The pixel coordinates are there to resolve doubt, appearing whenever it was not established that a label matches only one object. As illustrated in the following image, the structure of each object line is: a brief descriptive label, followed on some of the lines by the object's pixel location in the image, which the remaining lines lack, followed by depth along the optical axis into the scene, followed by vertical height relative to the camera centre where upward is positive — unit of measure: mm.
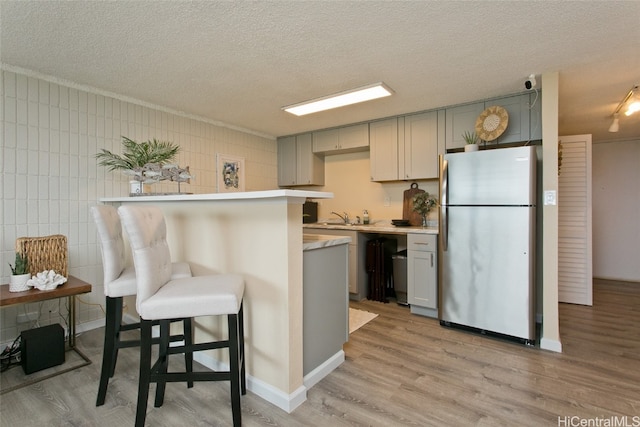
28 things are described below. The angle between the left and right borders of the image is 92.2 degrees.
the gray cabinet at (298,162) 4648 +769
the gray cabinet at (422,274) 3123 -647
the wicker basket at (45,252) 2311 -296
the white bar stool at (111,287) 1761 -431
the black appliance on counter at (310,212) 4715 +0
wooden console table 1935 -531
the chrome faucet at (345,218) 4570 -92
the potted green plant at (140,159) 2488 +458
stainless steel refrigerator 2529 -266
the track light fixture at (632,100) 2875 +1075
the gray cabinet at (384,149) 3869 +798
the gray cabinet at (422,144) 3543 +796
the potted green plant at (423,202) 3758 +114
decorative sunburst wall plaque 2969 +867
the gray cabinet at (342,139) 4125 +1011
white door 3578 -135
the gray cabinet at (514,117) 2959 +957
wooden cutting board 3922 +58
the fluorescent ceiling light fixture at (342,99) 2797 +1107
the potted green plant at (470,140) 2941 +740
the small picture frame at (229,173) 4098 +541
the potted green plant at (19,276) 2096 -427
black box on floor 2109 -944
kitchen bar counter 1699 -351
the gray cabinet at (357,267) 3672 -670
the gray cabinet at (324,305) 1928 -628
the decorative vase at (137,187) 2555 +217
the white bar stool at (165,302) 1389 -406
